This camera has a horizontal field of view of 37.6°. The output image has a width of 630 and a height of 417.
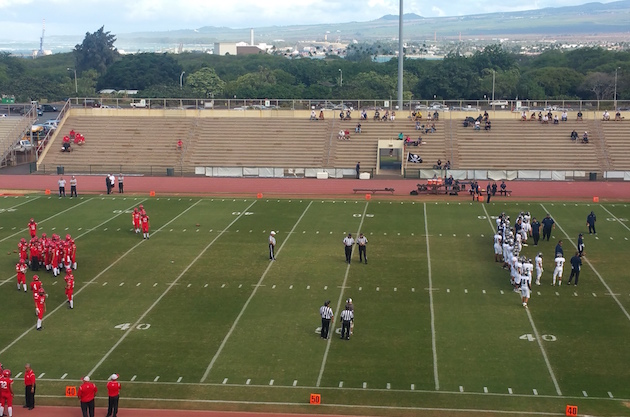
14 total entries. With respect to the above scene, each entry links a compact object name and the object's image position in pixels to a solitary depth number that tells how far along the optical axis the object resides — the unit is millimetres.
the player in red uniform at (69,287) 27984
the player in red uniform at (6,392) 20578
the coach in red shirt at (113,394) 20531
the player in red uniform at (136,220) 38562
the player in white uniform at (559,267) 30719
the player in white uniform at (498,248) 33844
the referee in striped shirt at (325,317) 25281
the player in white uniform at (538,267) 30719
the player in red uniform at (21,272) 30000
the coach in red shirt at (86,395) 20266
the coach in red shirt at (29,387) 21172
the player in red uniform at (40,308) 26188
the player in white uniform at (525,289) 28344
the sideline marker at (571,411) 20453
